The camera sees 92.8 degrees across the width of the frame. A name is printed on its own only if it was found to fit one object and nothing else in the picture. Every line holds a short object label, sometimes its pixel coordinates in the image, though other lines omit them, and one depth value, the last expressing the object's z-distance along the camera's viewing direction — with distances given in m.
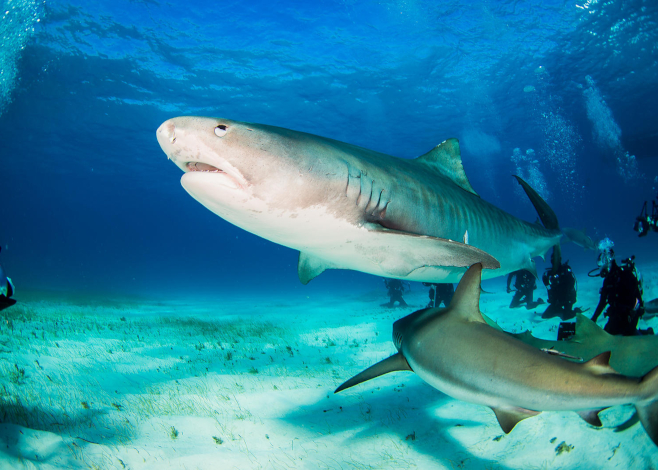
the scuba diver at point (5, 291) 2.88
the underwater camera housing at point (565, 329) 3.93
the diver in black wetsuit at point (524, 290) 10.38
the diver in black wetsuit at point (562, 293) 8.04
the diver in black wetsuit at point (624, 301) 4.71
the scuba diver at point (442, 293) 10.09
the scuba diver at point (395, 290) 15.34
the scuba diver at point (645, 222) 6.42
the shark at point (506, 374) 1.80
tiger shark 2.36
